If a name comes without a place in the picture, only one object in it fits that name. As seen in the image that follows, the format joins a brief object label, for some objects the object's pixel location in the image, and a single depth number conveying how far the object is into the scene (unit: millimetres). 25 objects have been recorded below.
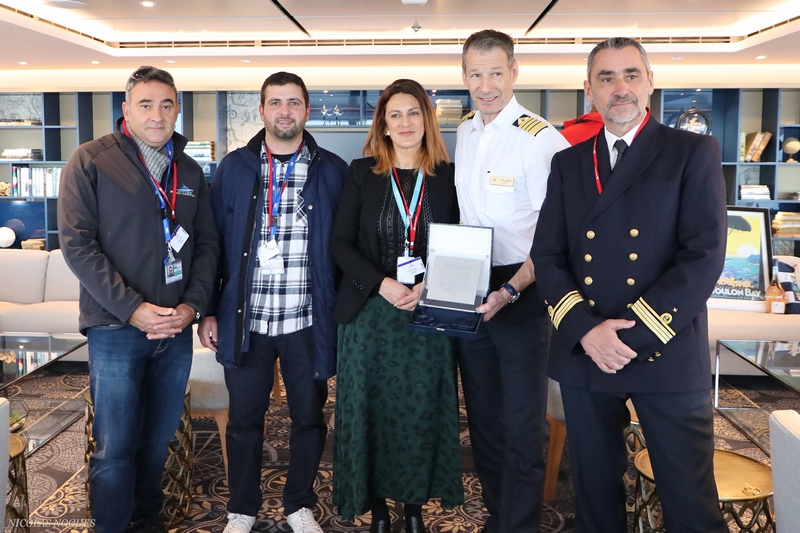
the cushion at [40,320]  5750
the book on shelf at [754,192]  7957
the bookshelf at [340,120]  8055
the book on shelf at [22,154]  8336
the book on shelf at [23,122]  8383
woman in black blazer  2699
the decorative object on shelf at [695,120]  8164
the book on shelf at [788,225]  7848
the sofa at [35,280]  6195
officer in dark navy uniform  1917
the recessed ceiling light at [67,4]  5337
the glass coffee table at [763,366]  3250
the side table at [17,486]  2447
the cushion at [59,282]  6203
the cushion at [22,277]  6195
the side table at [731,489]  2295
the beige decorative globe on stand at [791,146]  7926
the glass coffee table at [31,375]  3496
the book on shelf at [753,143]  7969
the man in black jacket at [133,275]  2443
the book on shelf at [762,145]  7977
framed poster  5320
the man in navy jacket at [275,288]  2766
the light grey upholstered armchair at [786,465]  1269
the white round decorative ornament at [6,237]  8391
